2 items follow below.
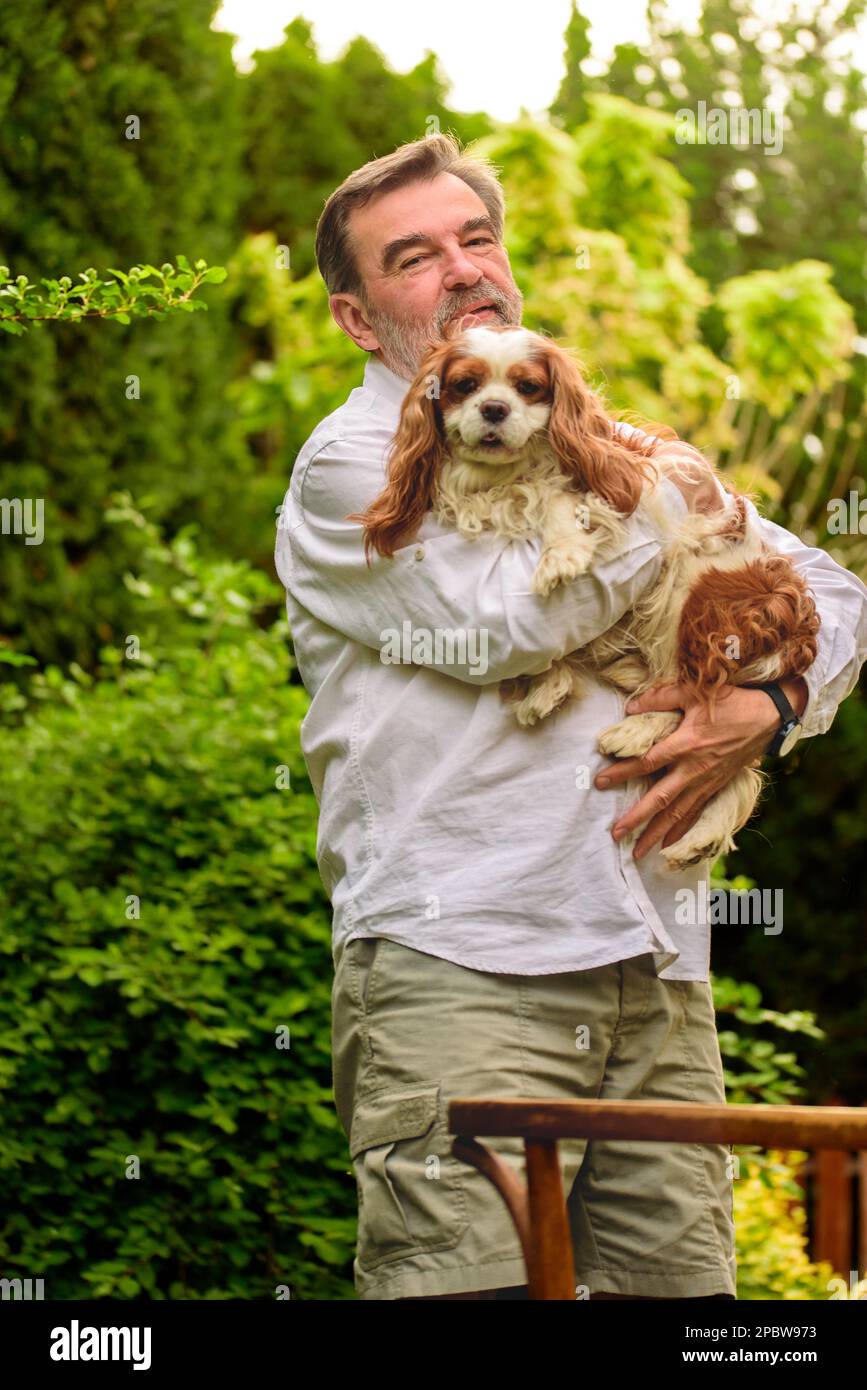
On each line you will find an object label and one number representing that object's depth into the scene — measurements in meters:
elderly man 4.97
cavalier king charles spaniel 5.41
